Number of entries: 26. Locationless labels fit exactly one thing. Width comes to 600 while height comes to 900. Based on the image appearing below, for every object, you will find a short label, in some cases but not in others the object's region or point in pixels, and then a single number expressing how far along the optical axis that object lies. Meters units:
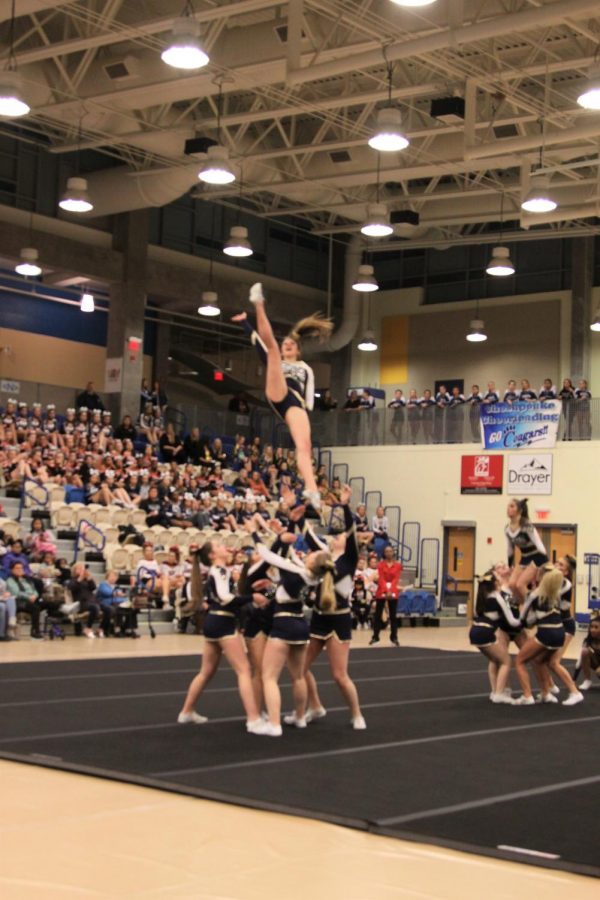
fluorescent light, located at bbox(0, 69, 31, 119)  16.66
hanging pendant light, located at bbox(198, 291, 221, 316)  32.94
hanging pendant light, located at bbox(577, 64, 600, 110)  16.52
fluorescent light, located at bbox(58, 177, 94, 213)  23.33
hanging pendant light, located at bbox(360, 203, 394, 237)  22.80
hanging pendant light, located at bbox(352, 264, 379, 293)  28.88
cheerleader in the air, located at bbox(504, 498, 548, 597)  13.18
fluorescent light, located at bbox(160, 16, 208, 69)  15.06
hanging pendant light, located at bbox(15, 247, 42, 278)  29.09
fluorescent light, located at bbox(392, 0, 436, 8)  13.59
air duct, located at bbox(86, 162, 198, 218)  29.73
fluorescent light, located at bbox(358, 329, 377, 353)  36.59
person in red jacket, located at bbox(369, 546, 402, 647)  23.12
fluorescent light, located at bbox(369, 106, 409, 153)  18.28
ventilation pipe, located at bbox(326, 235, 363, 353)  39.56
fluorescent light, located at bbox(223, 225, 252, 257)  25.88
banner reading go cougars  33.03
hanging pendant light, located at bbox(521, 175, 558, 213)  21.08
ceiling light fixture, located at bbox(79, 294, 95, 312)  30.48
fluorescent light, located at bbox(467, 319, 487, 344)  36.03
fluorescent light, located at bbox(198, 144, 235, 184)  19.81
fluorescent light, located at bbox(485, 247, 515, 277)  27.18
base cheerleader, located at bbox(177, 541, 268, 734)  10.82
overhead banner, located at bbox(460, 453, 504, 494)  34.22
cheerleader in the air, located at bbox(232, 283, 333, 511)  8.70
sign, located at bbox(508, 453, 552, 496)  33.25
